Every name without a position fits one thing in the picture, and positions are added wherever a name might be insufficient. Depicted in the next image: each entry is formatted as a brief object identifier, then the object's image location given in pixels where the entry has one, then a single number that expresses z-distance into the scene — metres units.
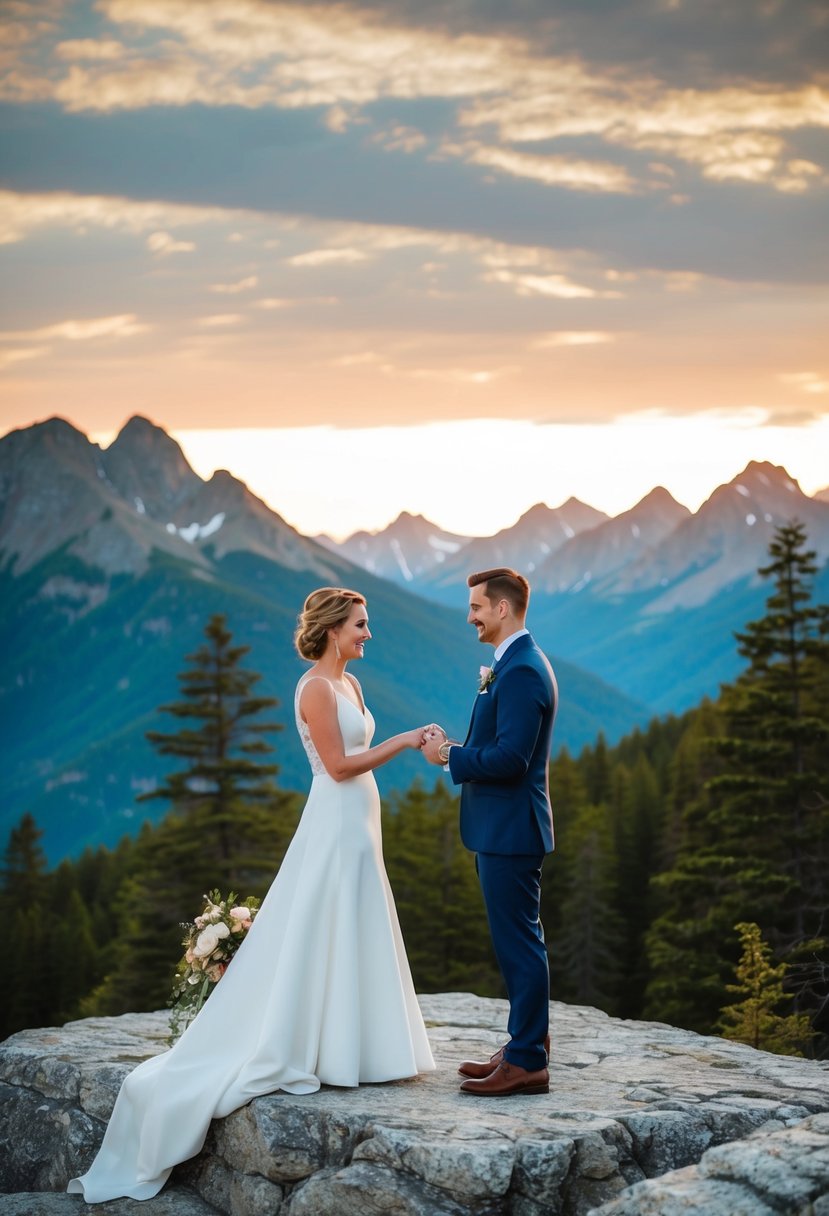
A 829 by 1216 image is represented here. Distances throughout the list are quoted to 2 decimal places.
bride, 8.39
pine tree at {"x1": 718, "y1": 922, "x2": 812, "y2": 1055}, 17.23
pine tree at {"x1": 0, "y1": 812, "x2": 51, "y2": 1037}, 64.00
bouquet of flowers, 9.24
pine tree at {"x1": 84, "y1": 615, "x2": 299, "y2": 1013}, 33.69
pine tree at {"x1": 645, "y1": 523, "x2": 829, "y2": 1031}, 26.47
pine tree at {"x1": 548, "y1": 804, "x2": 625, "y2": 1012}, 44.28
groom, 7.96
